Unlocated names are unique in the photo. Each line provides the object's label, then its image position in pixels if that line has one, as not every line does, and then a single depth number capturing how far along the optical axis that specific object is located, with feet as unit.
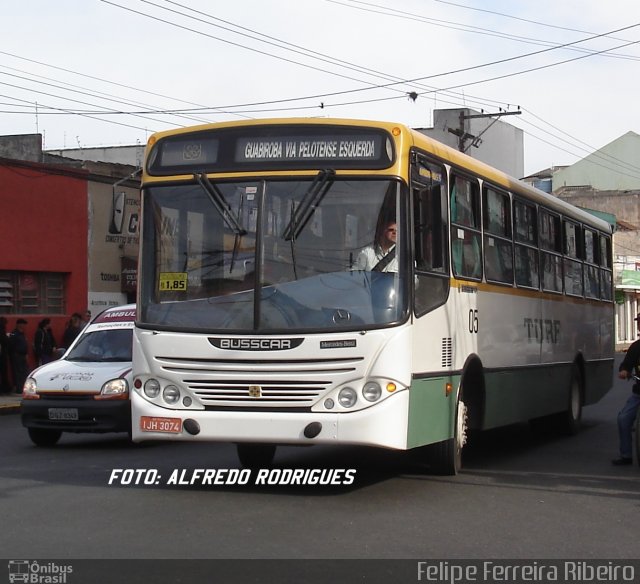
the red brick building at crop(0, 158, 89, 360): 91.50
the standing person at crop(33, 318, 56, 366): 87.25
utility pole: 123.95
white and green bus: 31.48
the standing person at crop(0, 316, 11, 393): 82.89
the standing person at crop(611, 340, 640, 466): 41.37
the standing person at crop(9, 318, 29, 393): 82.64
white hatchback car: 46.47
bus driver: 31.96
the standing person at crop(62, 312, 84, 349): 88.84
